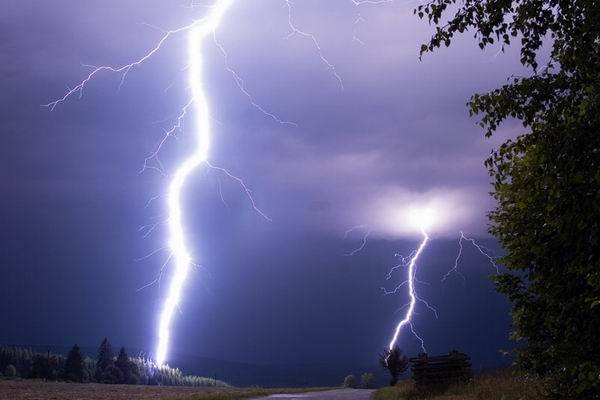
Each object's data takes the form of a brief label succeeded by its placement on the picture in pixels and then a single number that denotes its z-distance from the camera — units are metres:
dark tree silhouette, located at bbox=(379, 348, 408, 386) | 34.28
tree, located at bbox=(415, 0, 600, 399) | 5.20
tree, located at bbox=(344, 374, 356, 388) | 50.15
